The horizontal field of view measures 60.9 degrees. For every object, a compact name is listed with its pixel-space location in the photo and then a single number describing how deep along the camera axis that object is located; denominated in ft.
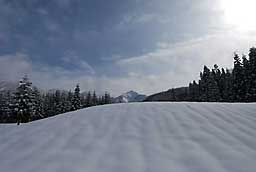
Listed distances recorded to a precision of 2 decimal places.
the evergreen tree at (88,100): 226.34
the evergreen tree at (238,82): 110.83
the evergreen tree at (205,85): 146.83
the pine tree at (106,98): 308.97
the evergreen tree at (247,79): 105.91
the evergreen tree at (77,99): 142.80
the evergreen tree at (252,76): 103.33
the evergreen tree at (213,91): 137.80
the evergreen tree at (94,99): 245.73
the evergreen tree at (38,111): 157.09
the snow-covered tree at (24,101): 102.42
